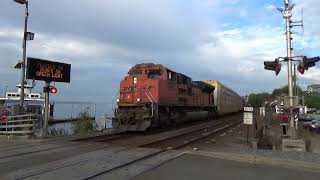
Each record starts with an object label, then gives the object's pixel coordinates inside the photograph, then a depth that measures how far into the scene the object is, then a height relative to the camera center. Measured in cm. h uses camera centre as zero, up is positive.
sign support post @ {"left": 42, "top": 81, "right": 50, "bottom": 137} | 1248 -23
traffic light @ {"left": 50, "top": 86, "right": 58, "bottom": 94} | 1305 +64
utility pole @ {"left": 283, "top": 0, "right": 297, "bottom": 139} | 1155 +247
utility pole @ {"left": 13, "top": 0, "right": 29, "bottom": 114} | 1451 +325
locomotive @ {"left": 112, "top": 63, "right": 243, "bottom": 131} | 1438 +28
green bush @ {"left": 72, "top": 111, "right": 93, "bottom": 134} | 1593 -143
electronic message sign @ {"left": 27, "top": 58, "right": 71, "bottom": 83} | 1249 +165
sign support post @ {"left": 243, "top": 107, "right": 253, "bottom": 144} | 1224 -68
